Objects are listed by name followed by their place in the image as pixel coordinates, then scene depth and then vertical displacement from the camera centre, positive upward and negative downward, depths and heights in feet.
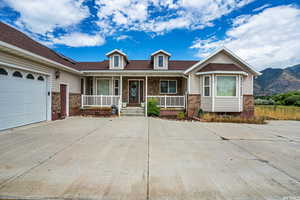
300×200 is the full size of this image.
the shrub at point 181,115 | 32.77 -3.40
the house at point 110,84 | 19.88 +3.60
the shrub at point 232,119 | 28.39 -3.75
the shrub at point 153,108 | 34.78 -1.92
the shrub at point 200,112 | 32.21 -2.63
